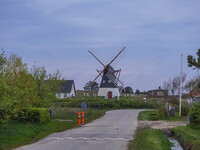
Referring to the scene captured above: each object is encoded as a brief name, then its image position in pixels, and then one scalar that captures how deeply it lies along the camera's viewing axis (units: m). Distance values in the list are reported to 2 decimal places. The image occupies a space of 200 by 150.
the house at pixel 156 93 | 95.60
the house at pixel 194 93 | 52.73
